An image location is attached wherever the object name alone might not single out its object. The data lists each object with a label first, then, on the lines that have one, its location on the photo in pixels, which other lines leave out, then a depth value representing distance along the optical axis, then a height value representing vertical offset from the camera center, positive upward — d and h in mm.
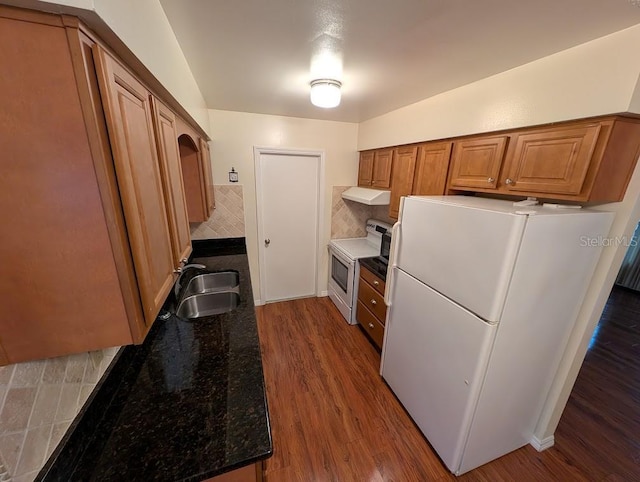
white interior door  2896 -573
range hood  2568 -199
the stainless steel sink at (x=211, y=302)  1891 -1028
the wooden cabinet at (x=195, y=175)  1857 -29
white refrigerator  1141 -681
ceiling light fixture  1664 +572
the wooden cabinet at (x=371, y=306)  2324 -1284
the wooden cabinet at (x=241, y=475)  846 -1055
